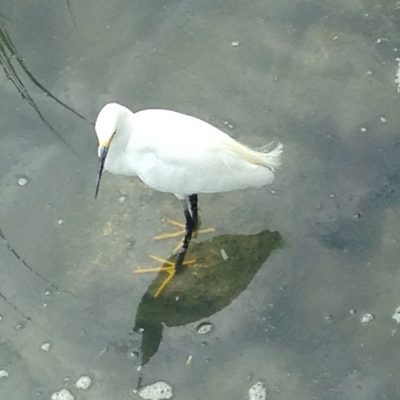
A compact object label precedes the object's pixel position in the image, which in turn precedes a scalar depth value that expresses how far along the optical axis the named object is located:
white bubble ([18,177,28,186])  3.20
